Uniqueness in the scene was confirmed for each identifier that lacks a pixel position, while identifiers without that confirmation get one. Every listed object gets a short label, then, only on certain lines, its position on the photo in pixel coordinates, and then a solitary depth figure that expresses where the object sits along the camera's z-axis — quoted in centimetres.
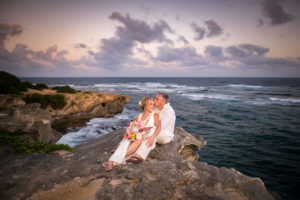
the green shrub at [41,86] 2077
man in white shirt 534
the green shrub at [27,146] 561
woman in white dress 433
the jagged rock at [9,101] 1134
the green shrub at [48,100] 1423
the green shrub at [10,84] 1395
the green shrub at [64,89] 1946
